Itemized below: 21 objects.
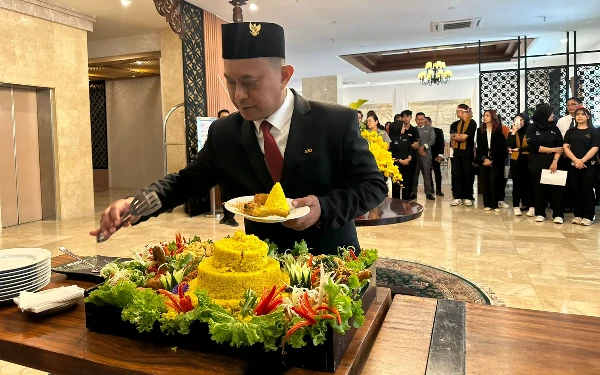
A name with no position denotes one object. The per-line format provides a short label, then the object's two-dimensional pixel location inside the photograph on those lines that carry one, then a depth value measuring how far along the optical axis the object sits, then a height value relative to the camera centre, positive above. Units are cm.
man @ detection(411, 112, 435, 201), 962 +15
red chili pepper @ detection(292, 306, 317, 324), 82 -27
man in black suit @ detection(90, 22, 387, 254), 132 +4
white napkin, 114 -32
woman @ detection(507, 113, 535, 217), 784 -7
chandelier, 1235 +237
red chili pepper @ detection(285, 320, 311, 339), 81 -28
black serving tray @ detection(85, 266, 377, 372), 83 -34
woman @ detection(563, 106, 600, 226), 664 -2
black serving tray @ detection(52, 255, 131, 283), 150 -34
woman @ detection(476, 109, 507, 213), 816 +10
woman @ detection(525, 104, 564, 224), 703 +10
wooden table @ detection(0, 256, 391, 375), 87 -37
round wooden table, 312 -36
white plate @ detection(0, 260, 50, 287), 127 -29
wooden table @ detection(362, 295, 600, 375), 89 -38
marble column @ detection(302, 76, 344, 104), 1697 +277
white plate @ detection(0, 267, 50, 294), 126 -31
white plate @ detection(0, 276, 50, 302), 125 -34
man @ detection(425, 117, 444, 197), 1016 +17
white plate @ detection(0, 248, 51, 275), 137 -26
